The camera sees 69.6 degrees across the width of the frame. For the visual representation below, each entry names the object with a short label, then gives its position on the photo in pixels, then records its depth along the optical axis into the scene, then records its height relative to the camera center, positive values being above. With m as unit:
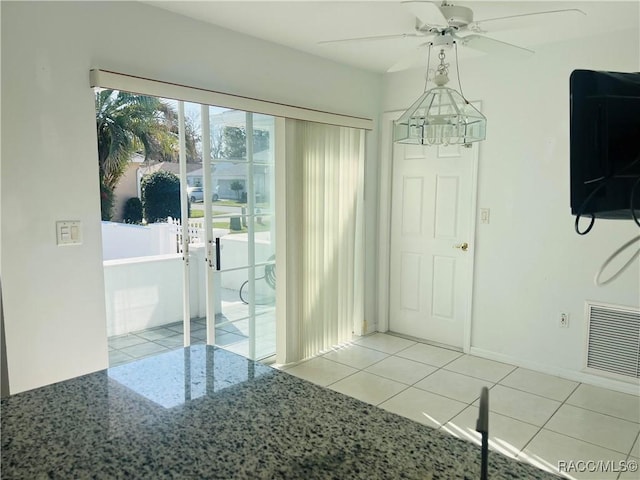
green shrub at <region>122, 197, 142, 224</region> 6.48 -0.16
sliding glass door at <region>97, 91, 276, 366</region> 3.19 -0.54
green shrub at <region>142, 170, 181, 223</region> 6.39 +0.04
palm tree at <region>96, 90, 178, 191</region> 6.21 +0.95
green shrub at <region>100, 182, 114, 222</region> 6.31 -0.05
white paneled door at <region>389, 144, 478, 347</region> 3.94 -0.37
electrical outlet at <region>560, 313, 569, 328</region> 3.40 -0.88
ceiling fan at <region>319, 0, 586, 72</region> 1.89 +0.78
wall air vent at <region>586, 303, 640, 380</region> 3.14 -0.96
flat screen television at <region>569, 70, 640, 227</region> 0.90 +0.12
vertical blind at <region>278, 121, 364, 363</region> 3.55 -0.30
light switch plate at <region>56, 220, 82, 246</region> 2.32 -0.17
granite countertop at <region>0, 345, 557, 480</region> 0.83 -0.48
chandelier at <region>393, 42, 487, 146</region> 2.18 +0.37
